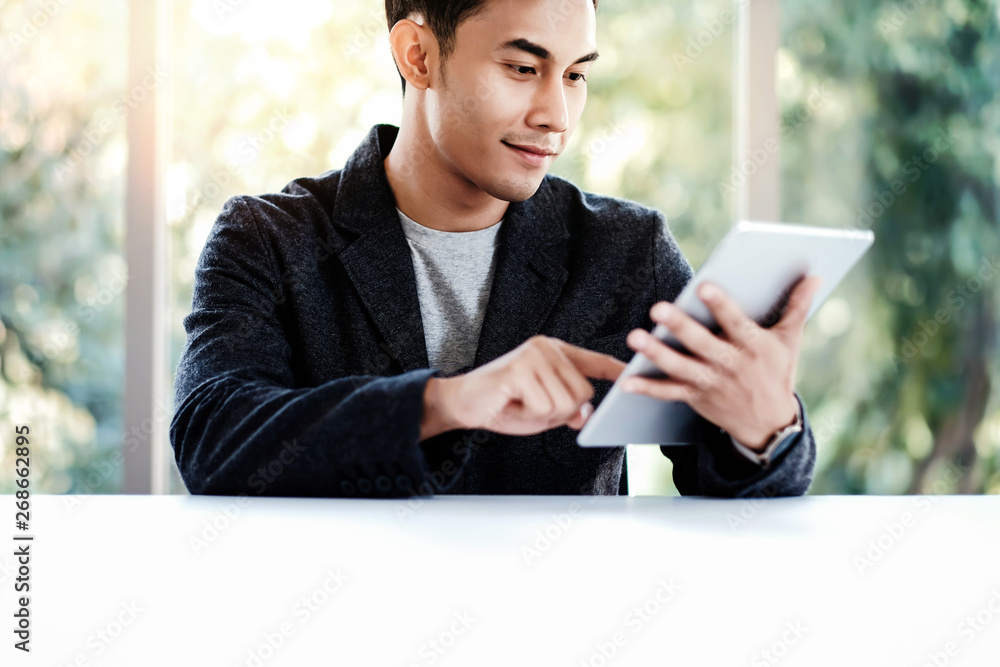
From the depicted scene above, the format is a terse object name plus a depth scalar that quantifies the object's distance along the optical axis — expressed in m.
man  0.86
